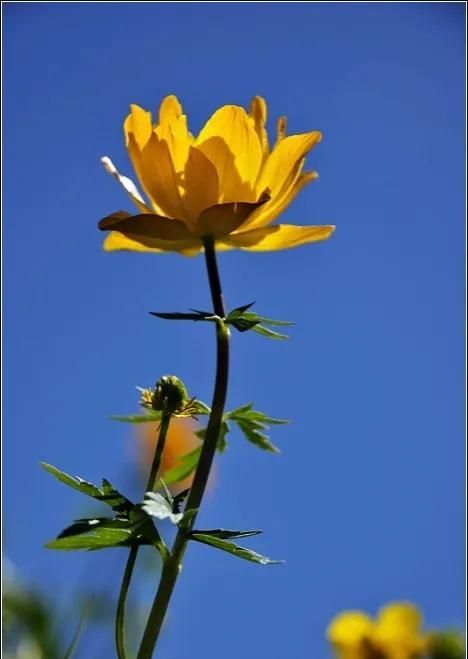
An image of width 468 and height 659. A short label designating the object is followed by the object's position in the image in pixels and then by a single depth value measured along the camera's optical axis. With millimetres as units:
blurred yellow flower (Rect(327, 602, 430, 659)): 639
